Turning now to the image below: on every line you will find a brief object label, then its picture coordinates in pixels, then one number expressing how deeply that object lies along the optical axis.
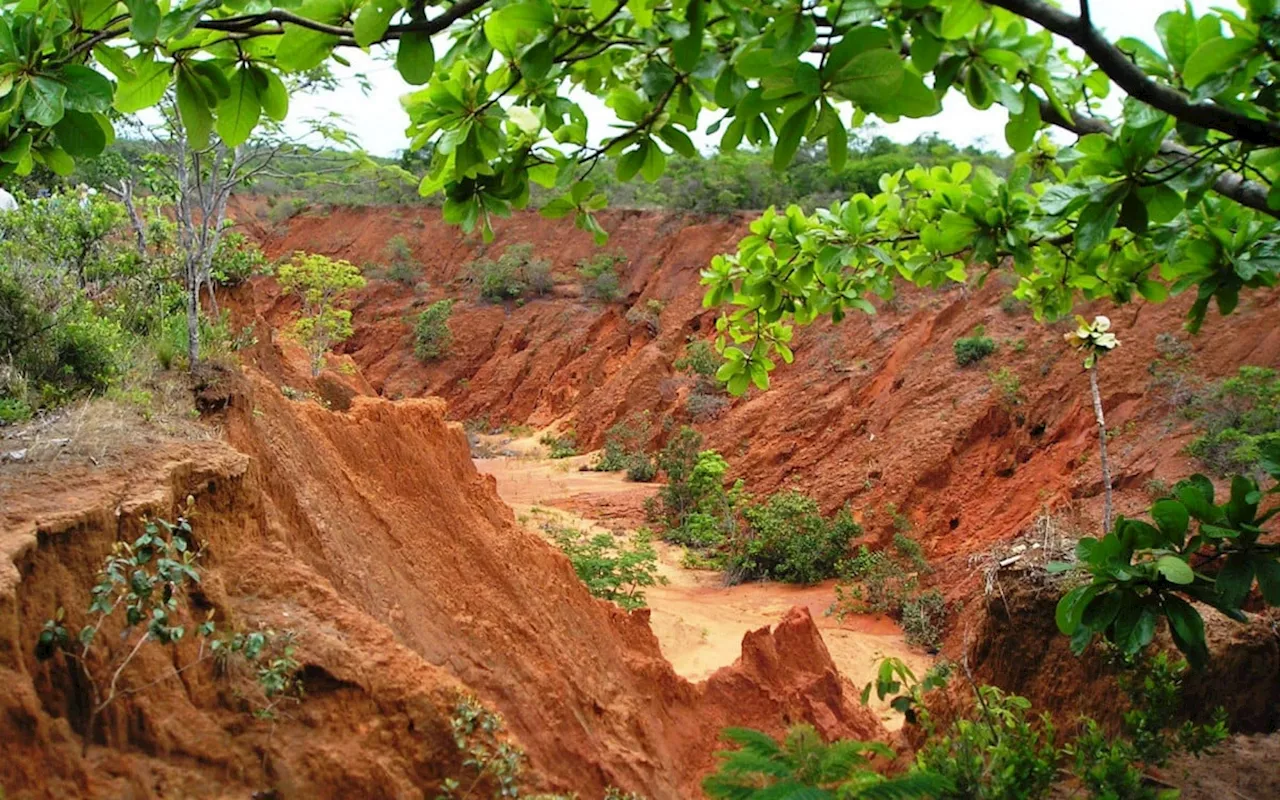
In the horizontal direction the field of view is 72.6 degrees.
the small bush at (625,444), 23.75
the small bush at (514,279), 34.97
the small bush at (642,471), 22.25
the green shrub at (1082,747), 3.17
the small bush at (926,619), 11.54
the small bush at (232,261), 8.45
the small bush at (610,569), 11.11
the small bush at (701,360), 25.30
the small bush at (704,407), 23.55
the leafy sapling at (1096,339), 9.22
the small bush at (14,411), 3.77
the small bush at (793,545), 14.36
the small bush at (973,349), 17.44
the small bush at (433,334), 33.38
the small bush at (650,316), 30.61
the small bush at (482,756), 3.33
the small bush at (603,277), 32.97
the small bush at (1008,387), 15.89
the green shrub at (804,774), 2.61
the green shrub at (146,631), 2.49
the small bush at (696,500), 16.41
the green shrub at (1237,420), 10.55
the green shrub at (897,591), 11.84
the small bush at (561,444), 26.34
